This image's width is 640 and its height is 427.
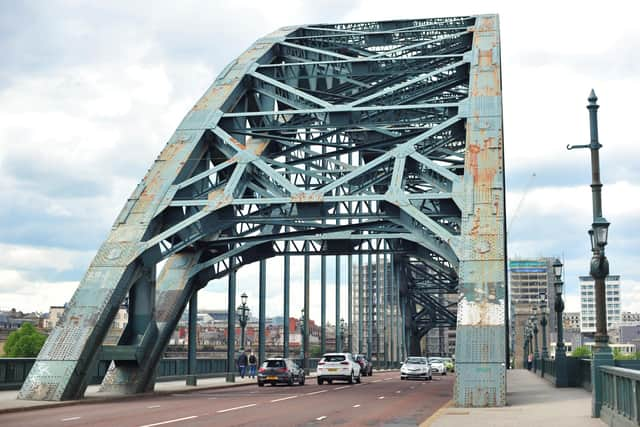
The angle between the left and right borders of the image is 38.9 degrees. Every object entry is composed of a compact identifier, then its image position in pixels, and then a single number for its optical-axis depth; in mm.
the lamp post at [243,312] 49300
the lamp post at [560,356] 37500
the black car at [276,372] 41188
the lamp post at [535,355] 73725
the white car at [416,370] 54094
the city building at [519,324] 173250
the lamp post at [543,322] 58281
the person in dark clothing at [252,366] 54197
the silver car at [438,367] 69375
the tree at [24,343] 118812
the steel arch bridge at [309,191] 26281
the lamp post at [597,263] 19078
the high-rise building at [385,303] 80381
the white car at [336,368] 44125
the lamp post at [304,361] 54531
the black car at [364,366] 60194
